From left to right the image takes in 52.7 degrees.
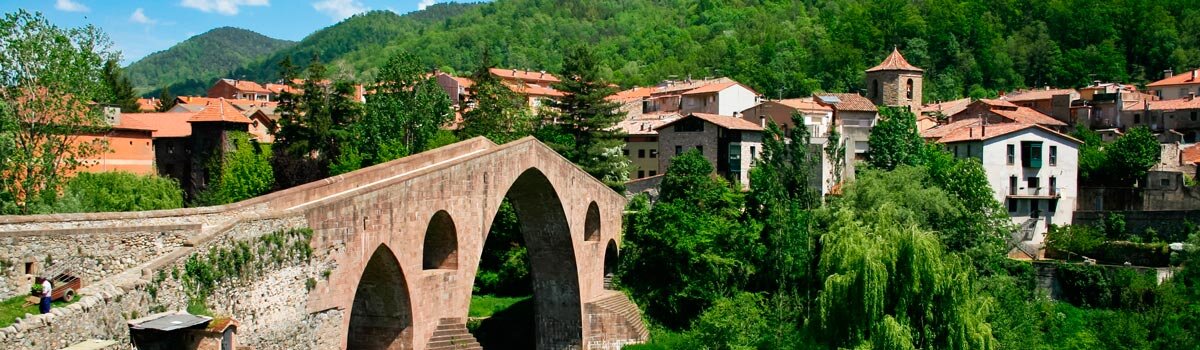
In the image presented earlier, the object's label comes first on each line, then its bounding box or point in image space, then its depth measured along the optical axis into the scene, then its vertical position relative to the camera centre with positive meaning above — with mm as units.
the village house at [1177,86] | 80500 +5140
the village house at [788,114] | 62469 +2597
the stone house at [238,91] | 126812 +7869
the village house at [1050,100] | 75500 +4119
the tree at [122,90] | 78269 +5064
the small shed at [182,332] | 19719 -2836
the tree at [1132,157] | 55750 +256
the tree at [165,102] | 88681 +4644
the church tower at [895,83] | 71500 +4759
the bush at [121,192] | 40125 -980
